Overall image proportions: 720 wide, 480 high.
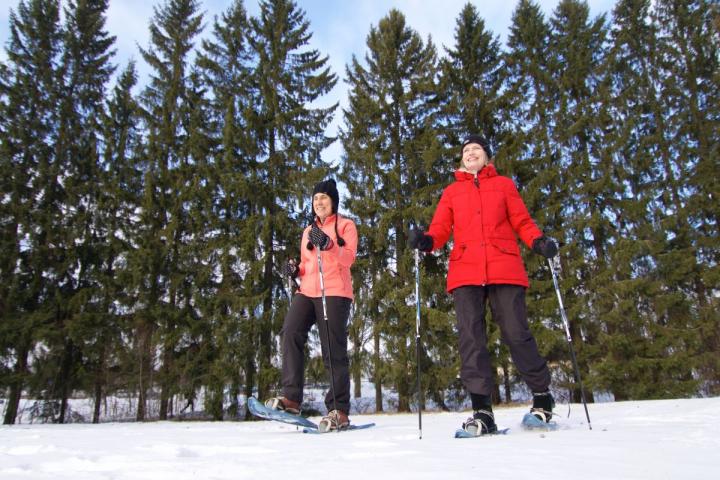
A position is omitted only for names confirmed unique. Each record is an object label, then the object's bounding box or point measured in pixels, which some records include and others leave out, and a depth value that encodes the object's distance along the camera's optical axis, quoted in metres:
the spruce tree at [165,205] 11.43
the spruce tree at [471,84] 12.90
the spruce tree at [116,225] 11.61
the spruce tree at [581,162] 11.48
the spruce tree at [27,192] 11.05
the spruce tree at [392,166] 10.94
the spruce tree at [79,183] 11.52
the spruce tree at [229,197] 11.05
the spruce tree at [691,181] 11.21
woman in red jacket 3.10
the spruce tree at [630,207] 10.84
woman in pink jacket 3.84
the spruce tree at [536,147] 11.34
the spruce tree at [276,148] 11.47
